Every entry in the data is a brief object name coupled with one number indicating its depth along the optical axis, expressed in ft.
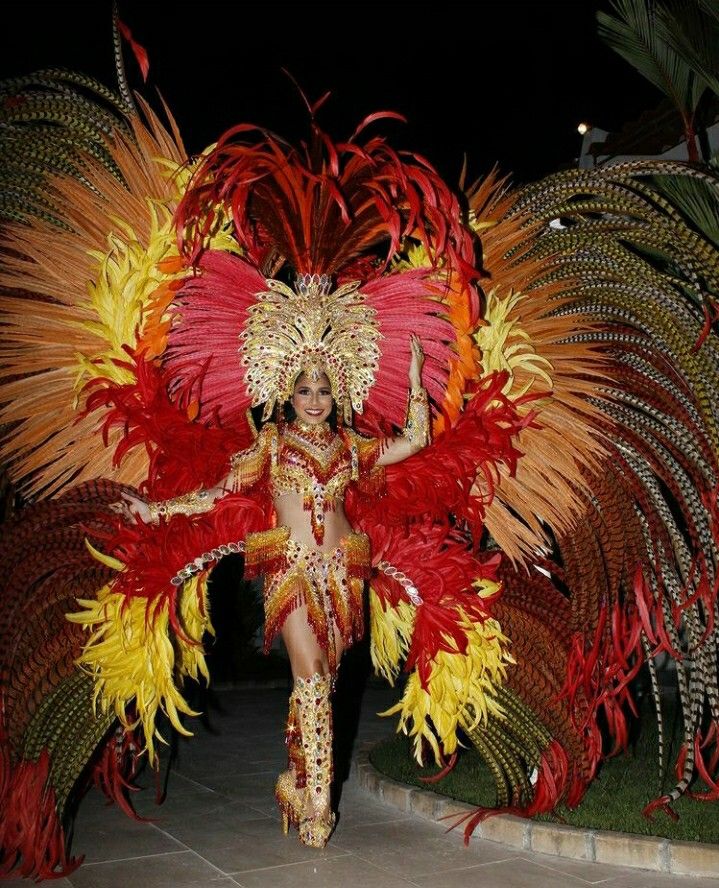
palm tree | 17.67
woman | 13.44
